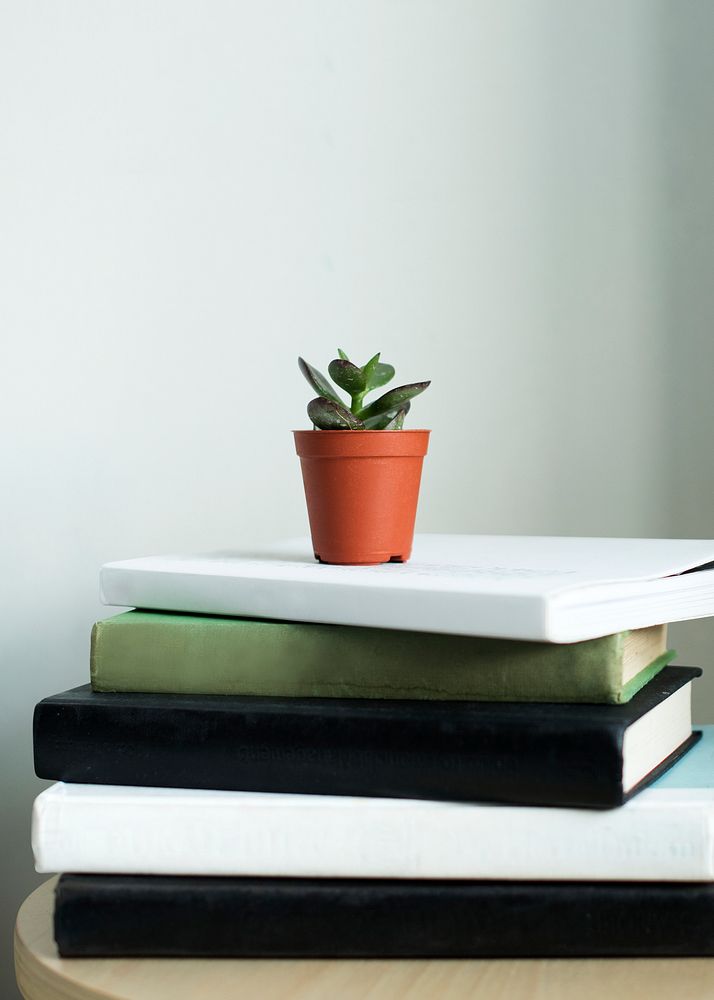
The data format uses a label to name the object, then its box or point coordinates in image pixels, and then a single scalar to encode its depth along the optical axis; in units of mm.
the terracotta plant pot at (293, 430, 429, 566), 679
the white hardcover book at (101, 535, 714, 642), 546
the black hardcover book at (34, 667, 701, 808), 555
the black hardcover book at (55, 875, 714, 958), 559
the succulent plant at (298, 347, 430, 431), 678
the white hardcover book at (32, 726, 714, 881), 556
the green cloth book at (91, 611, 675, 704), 583
